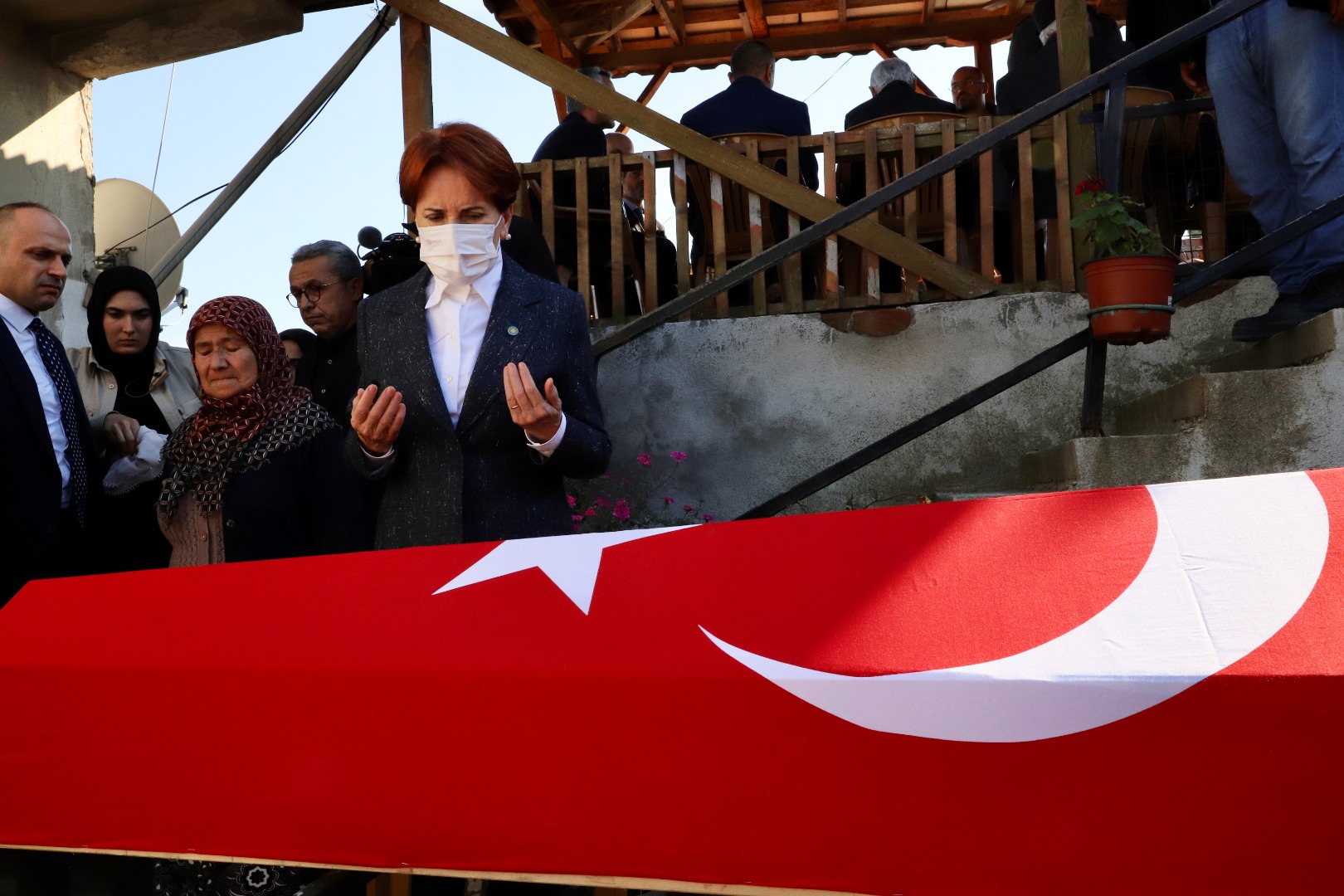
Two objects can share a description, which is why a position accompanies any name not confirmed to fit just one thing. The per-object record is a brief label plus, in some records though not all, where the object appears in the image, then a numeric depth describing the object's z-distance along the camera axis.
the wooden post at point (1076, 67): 4.86
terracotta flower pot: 3.59
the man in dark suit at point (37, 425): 2.63
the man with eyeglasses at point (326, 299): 3.90
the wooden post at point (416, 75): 6.01
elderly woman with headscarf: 2.59
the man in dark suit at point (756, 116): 5.46
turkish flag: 1.09
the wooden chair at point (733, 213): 5.41
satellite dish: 8.08
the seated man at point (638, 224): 6.51
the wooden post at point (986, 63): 8.89
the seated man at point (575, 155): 5.73
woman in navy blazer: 2.16
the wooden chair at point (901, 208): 5.27
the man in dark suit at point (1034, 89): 5.31
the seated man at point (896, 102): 5.65
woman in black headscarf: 3.36
